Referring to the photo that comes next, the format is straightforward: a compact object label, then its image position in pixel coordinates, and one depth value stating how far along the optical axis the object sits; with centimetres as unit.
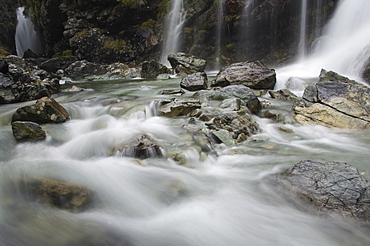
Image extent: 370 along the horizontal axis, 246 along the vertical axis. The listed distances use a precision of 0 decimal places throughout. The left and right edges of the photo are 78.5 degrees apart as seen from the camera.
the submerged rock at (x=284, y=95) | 728
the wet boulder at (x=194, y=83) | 840
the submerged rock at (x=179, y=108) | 547
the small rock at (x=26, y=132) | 377
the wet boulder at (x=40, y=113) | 450
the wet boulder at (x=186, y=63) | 1399
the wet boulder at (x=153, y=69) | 1431
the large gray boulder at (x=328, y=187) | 218
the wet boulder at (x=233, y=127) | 424
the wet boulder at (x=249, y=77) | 839
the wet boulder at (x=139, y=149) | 346
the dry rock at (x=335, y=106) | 498
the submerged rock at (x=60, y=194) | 231
